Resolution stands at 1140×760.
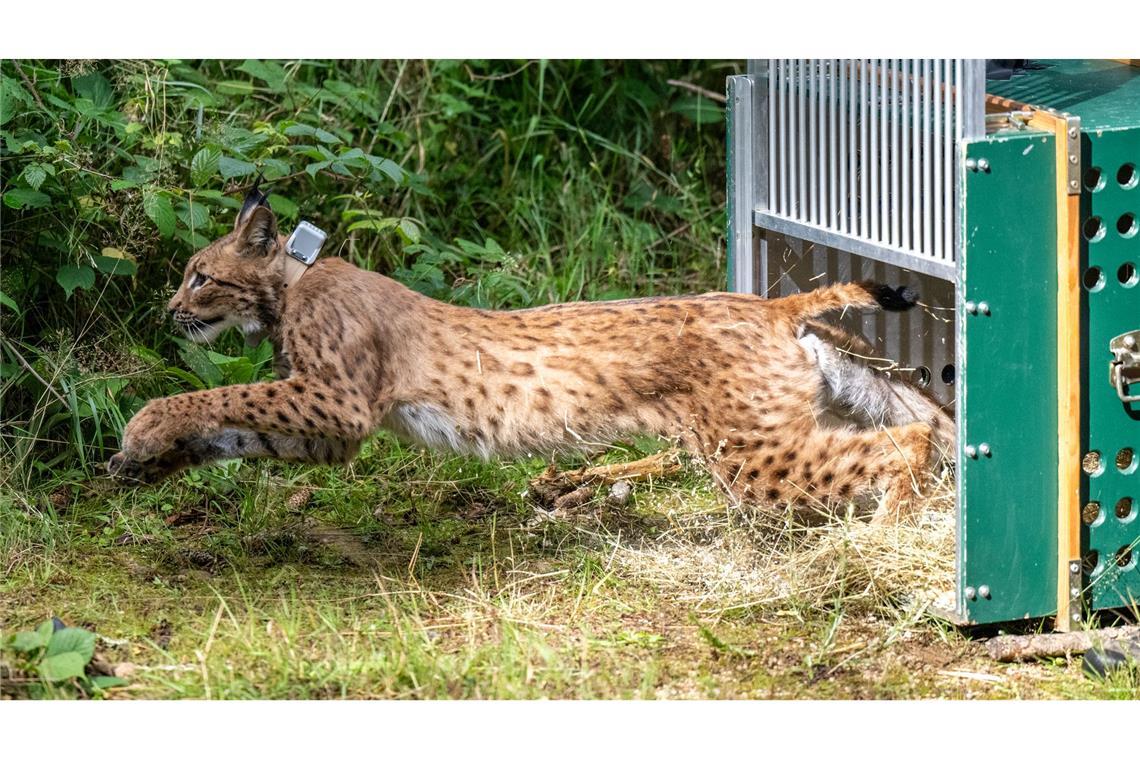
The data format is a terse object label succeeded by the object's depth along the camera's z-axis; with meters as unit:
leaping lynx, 11.92
